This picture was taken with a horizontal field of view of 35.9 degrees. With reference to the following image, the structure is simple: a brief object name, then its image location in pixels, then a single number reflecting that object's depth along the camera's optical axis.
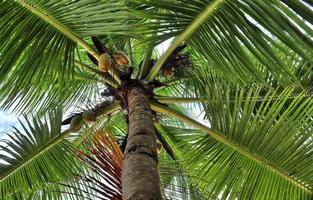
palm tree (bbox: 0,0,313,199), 2.41
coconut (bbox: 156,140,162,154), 3.55
